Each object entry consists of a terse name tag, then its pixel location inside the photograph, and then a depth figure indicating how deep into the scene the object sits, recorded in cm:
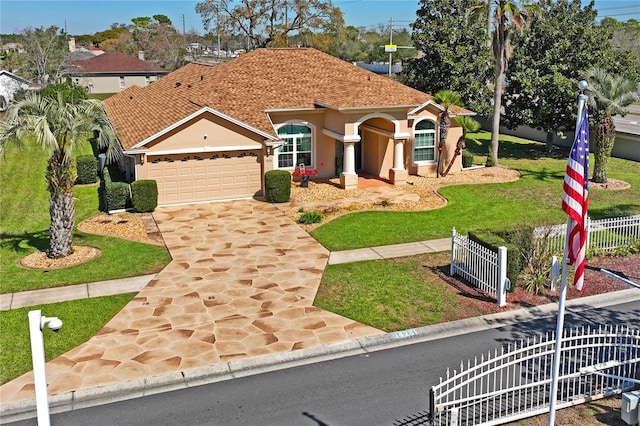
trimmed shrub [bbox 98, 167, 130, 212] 2373
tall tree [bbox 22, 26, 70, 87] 6681
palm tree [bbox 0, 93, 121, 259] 1716
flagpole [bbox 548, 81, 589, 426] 886
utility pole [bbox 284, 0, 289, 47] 6306
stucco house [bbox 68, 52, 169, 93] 7350
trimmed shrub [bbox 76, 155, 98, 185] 2886
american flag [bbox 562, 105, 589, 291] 877
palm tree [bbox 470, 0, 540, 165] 2950
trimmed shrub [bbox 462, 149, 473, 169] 3225
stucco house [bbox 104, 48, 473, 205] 2495
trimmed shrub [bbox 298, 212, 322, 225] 2264
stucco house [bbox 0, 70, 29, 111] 6053
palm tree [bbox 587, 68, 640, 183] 2762
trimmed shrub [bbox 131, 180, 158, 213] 2372
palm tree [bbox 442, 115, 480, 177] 3011
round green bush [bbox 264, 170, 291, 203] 2528
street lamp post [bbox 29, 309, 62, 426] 791
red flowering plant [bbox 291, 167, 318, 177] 2920
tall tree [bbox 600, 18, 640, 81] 9550
